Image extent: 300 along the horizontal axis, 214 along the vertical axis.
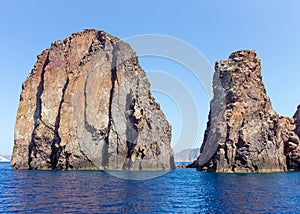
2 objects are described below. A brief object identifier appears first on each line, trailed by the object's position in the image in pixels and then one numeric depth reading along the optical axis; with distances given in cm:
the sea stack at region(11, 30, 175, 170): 11756
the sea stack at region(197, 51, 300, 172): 10162
